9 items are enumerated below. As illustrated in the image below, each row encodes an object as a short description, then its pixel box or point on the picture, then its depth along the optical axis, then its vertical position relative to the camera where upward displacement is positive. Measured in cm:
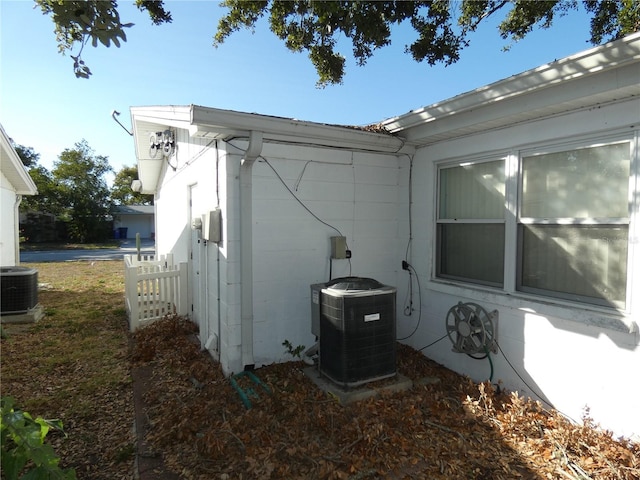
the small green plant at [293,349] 441 -151
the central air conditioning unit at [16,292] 687 -123
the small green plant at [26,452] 145 -91
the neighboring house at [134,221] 3531 +62
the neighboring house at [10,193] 955 +105
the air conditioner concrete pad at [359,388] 359 -166
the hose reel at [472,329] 387 -114
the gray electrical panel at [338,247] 460 -27
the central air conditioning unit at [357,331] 367 -110
